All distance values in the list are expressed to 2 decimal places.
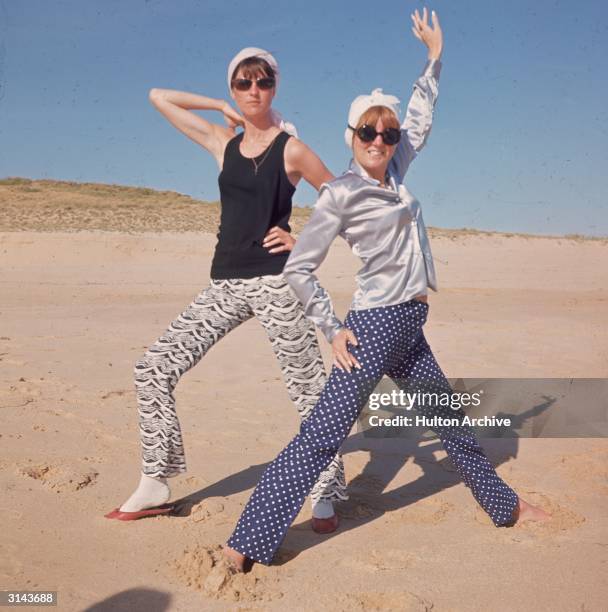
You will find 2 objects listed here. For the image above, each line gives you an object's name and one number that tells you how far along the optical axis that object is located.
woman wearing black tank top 3.73
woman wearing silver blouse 3.34
